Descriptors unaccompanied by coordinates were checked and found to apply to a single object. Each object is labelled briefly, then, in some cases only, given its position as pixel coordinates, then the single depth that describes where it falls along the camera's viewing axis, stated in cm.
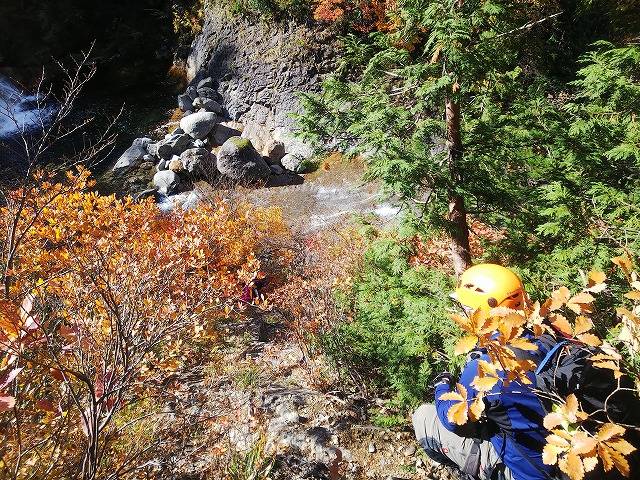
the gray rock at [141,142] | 1673
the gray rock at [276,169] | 1551
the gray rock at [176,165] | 1513
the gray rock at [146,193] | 1423
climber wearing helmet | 226
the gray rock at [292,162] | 1555
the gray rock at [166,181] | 1458
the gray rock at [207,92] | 1872
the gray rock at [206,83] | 1891
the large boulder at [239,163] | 1469
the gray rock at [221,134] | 1723
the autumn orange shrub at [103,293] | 193
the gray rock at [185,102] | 1889
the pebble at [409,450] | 385
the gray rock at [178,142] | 1608
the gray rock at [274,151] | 1591
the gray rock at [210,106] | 1833
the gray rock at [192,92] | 1916
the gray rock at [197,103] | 1865
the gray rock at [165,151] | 1595
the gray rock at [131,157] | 1619
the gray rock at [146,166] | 1603
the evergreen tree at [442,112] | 328
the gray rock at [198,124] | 1684
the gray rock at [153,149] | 1627
